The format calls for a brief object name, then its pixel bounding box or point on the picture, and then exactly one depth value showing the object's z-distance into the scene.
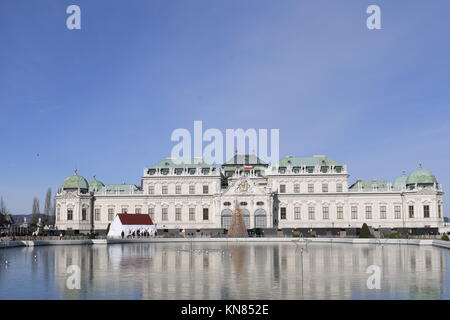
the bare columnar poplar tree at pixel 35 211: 131.44
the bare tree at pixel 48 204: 132.38
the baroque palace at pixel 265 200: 102.62
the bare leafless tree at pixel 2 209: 142.02
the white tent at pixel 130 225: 92.88
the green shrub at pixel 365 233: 79.53
